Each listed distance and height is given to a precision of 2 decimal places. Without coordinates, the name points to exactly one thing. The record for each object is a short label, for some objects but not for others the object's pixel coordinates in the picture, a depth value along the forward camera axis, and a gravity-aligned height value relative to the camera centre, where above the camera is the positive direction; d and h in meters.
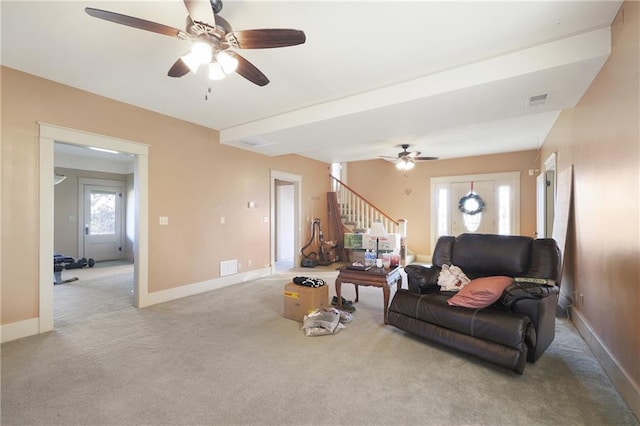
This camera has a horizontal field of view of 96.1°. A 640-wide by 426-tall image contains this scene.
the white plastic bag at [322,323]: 2.93 -1.17
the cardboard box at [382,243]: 4.01 -0.46
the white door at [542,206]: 4.81 +0.11
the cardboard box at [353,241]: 6.26 -0.64
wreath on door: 7.07 +0.20
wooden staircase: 7.45 -0.04
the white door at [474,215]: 7.03 -0.05
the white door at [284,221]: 7.98 -0.27
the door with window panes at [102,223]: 7.23 -0.31
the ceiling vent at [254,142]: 4.68 +1.17
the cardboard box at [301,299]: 3.26 -1.02
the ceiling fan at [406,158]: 6.05 +1.15
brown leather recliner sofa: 2.21 -0.81
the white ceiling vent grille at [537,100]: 2.98 +1.20
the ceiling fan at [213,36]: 1.75 +1.16
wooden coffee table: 3.21 -0.77
